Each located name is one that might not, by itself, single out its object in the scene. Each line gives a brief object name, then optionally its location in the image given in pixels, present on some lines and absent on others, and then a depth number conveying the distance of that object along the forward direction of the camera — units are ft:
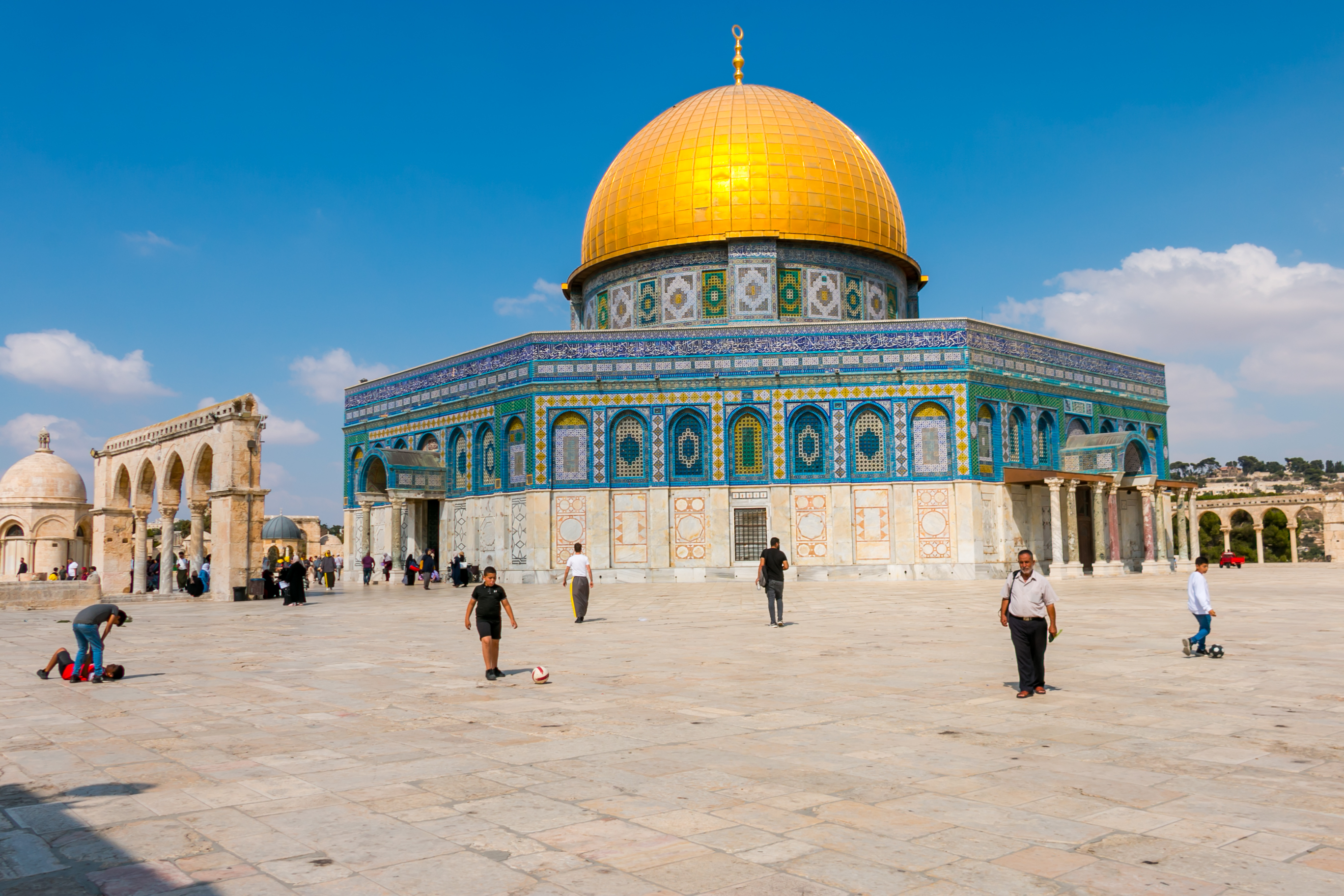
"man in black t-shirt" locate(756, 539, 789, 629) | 49.37
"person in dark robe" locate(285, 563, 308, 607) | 73.61
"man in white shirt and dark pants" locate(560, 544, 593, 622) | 53.06
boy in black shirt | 32.07
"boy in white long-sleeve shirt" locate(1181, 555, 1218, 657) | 35.19
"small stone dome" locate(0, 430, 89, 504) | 150.30
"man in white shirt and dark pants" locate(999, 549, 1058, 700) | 27.66
